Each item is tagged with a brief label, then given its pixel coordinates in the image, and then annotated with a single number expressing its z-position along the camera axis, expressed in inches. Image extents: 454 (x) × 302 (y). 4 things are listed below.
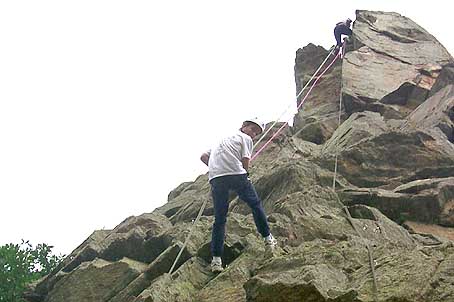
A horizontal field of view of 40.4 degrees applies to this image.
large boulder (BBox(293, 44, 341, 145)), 824.9
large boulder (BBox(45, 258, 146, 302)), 499.8
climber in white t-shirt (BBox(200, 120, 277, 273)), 393.1
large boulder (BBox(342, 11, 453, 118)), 881.5
